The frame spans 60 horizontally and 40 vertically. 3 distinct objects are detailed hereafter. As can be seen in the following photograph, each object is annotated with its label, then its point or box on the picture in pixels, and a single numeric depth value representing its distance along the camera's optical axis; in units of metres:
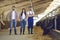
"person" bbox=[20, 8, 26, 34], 6.40
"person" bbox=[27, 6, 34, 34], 6.35
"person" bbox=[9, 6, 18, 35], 6.41
